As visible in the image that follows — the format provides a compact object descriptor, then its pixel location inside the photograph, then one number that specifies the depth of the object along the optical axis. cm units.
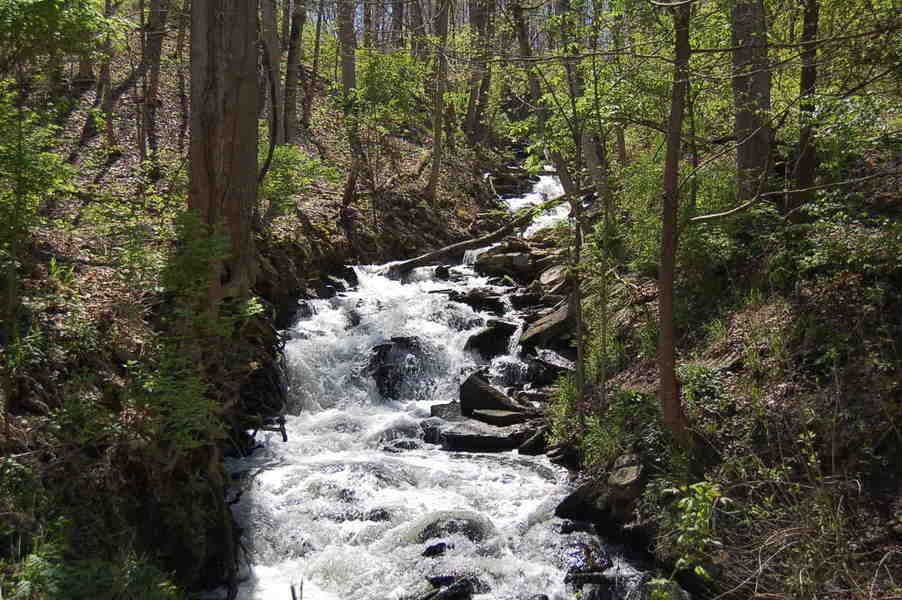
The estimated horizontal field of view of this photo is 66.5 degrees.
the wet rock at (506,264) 1488
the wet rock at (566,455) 841
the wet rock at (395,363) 1122
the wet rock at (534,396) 1009
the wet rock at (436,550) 664
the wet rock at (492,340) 1181
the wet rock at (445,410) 1019
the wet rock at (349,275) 1426
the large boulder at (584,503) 716
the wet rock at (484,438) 916
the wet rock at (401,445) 923
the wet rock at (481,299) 1325
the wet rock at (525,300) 1334
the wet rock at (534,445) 895
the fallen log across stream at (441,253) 1530
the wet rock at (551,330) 1125
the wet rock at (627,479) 692
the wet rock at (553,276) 1337
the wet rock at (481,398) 995
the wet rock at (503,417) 962
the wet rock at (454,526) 692
